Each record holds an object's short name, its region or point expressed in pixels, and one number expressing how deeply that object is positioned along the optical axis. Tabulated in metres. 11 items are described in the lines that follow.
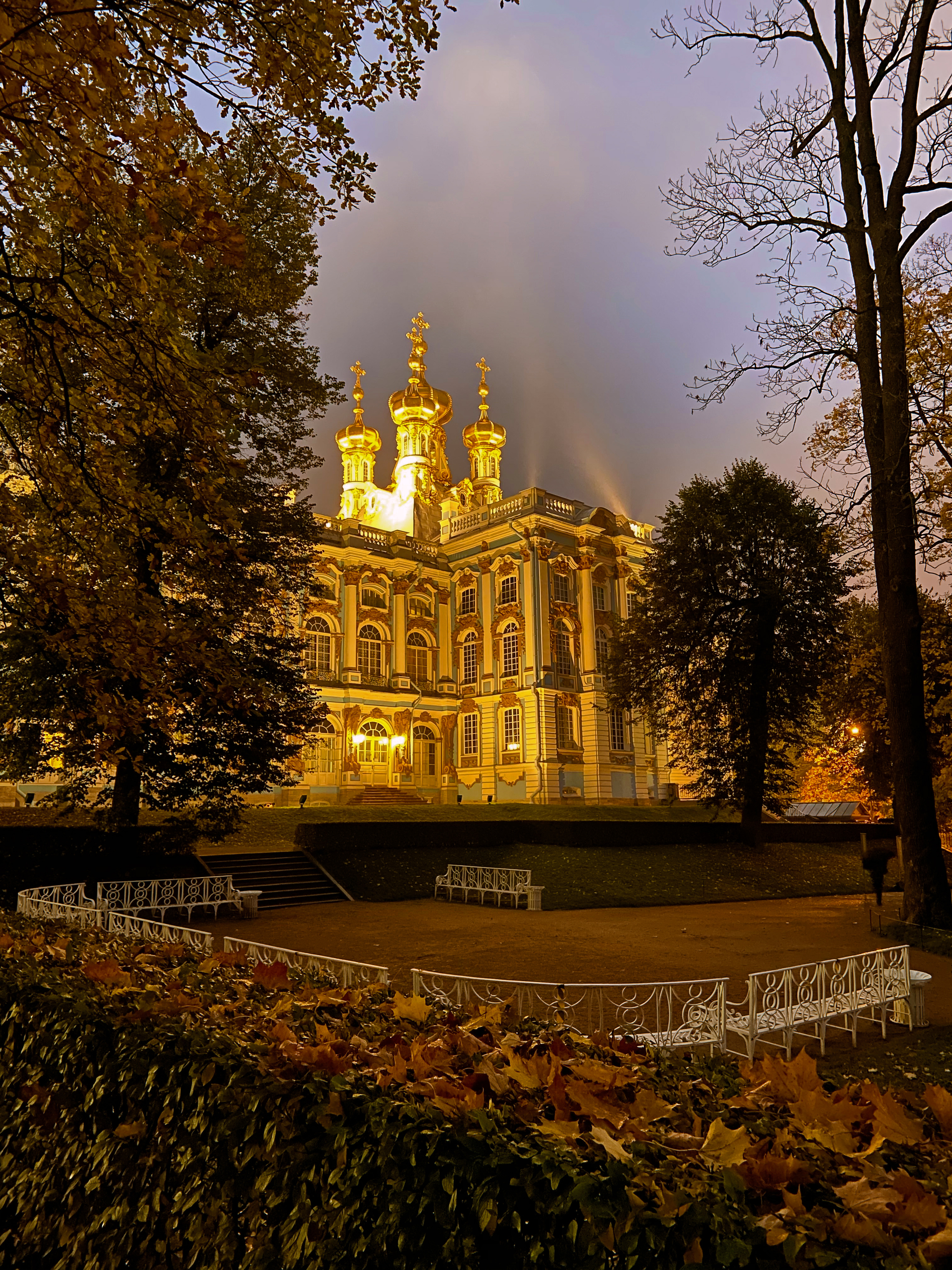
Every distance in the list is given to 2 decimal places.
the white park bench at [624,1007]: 6.14
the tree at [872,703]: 21.34
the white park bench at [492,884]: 16.64
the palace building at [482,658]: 40.94
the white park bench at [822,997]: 6.84
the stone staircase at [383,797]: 37.50
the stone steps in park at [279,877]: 17.84
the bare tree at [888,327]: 11.96
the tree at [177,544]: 6.84
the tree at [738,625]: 25.94
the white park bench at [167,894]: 14.29
